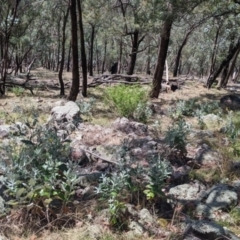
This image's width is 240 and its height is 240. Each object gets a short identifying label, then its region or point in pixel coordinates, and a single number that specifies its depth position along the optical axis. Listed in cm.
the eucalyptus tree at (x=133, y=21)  1455
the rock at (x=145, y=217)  312
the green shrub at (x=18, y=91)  1074
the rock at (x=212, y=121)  690
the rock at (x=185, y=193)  359
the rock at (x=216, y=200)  337
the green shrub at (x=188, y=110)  793
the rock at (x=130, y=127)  615
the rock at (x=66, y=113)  671
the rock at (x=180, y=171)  420
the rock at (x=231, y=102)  957
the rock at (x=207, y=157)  465
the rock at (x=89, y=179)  373
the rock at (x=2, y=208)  291
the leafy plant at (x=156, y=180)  323
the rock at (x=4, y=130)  545
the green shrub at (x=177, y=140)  469
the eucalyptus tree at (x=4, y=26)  1052
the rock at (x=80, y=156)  443
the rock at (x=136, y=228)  295
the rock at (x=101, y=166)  423
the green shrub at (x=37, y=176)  290
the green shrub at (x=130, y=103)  736
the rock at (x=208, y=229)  270
